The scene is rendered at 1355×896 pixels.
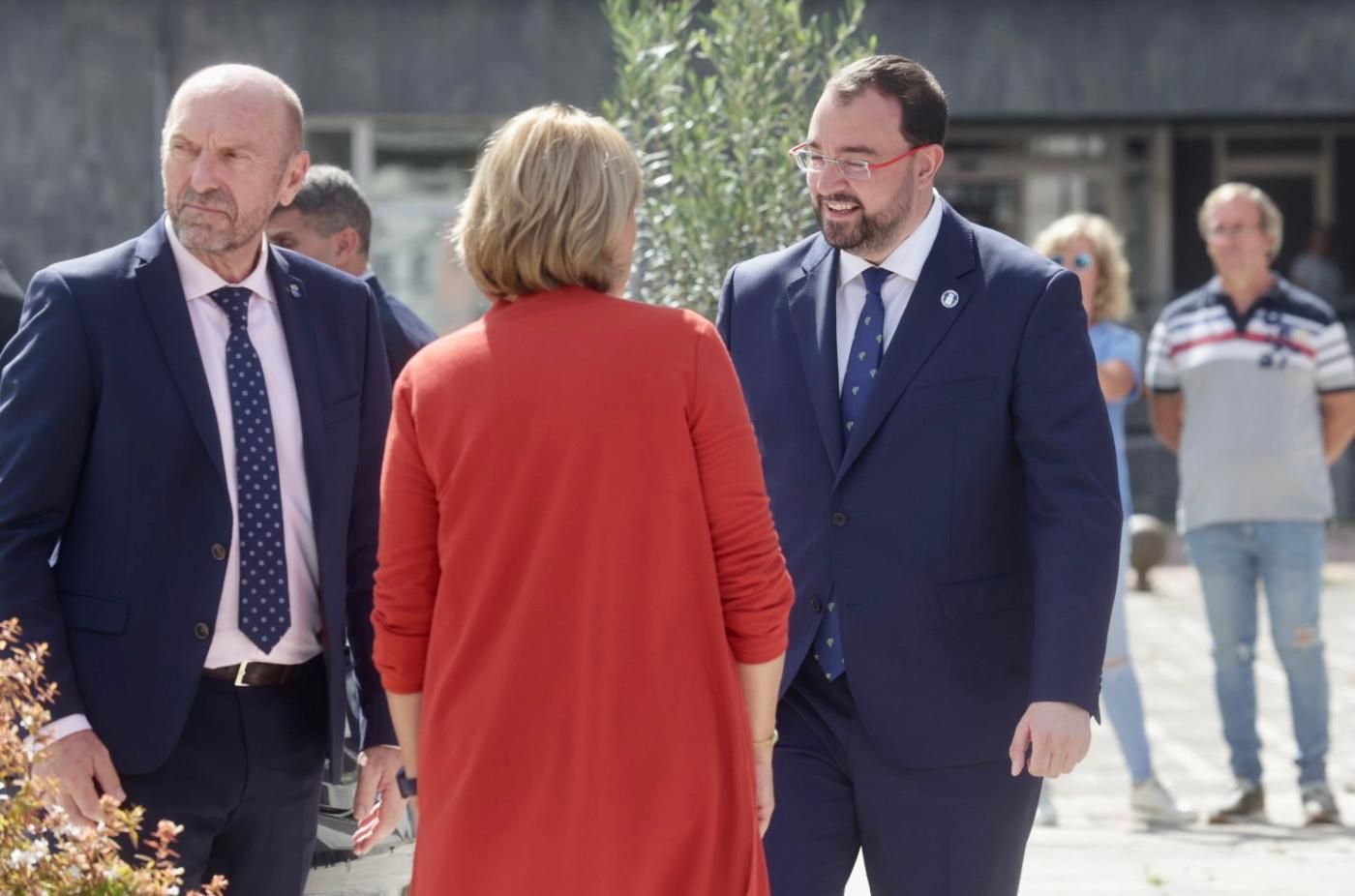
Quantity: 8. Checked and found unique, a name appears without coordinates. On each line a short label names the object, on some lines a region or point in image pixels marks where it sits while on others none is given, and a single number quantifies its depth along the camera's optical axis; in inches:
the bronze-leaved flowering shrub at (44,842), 208.2
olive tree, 455.5
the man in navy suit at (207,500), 256.7
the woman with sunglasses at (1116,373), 558.3
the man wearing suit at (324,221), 411.8
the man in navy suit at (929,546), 282.5
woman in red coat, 223.6
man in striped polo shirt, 562.9
